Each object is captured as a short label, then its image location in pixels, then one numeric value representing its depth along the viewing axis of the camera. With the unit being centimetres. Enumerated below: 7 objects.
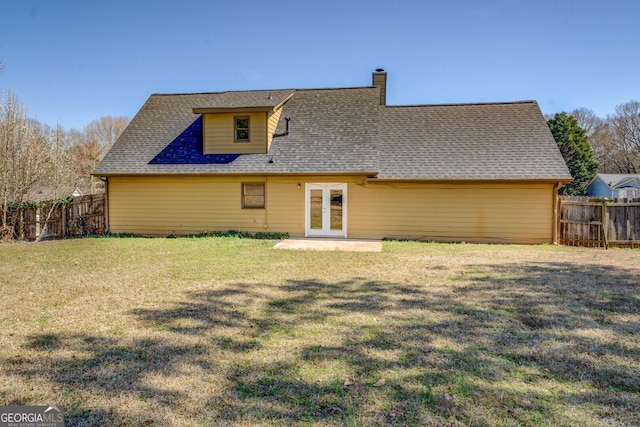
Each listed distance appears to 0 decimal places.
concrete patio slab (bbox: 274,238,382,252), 1084
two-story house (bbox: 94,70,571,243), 1264
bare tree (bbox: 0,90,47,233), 1331
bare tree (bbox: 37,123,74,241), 1415
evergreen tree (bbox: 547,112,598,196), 3456
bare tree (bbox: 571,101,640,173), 4350
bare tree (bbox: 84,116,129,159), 4147
